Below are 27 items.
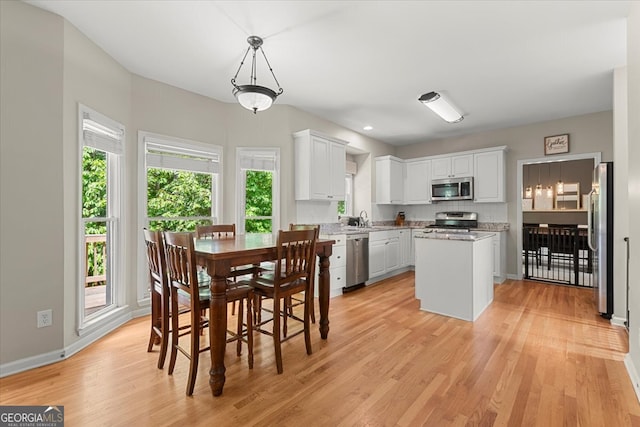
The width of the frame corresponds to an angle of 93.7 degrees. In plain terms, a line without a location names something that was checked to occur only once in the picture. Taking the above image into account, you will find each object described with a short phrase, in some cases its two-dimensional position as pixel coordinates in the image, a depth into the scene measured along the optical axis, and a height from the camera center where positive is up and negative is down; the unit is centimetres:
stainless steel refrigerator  323 -25
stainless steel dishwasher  445 -71
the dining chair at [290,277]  220 -49
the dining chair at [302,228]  297 -14
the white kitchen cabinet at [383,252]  489 -66
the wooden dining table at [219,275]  191 -39
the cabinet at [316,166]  424 +71
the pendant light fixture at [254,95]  231 +94
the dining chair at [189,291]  191 -55
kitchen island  325 -69
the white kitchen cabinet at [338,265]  424 -74
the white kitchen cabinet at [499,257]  492 -71
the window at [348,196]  596 +35
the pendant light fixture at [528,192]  799 +58
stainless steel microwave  536 +46
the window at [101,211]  279 +3
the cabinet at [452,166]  543 +89
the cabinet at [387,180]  588 +67
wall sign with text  475 +112
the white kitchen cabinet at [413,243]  600 -60
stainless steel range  558 -16
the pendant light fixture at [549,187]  780 +69
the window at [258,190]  414 +35
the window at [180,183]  348 +40
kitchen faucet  575 -8
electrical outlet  229 -80
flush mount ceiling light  375 +145
